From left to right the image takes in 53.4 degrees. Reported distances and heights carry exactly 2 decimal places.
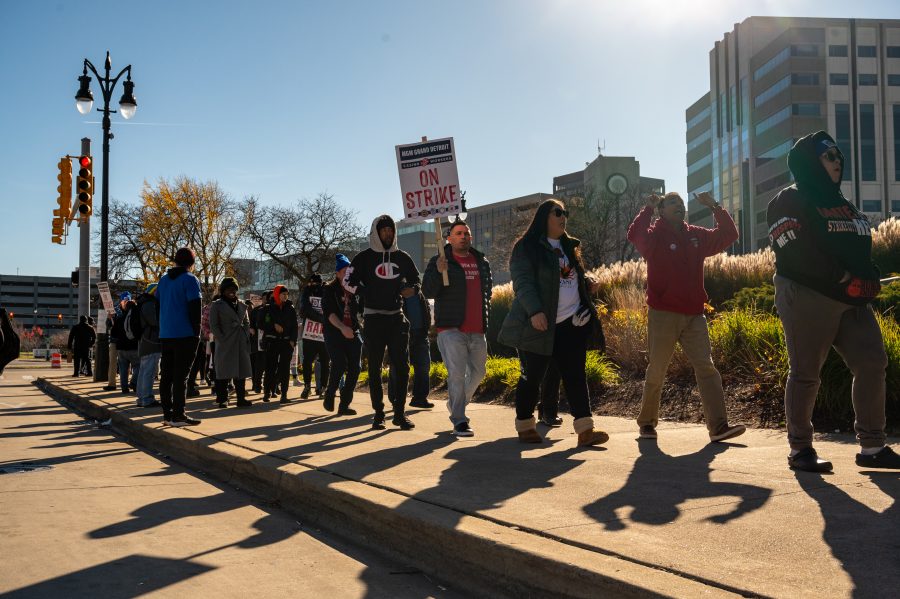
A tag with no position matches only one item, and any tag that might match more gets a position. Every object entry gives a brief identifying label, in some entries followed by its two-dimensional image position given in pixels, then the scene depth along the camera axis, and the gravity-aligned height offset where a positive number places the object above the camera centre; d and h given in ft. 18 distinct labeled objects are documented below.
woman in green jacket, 21.94 +0.10
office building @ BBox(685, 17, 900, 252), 277.85 +66.85
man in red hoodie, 22.20 +0.73
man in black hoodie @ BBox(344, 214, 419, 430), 27.71 +0.76
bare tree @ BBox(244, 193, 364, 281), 173.37 +17.41
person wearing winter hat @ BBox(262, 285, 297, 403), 43.14 -0.41
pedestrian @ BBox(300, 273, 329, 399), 41.86 +0.33
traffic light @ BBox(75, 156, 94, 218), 65.31 +10.52
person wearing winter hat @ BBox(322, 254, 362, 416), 33.35 -0.61
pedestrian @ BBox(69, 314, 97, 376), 83.15 -1.10
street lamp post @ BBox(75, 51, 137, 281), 65.21 +16.69
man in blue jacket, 31.69 +0.05
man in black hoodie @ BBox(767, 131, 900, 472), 17.35 +0.31
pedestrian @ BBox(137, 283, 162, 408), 40.16 -0.88
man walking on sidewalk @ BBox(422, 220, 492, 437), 25.77 +0.19
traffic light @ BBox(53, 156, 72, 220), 67.62 +10.78
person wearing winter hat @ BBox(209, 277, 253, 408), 40.40 -0.79
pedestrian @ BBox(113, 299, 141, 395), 50.08 -1.18
